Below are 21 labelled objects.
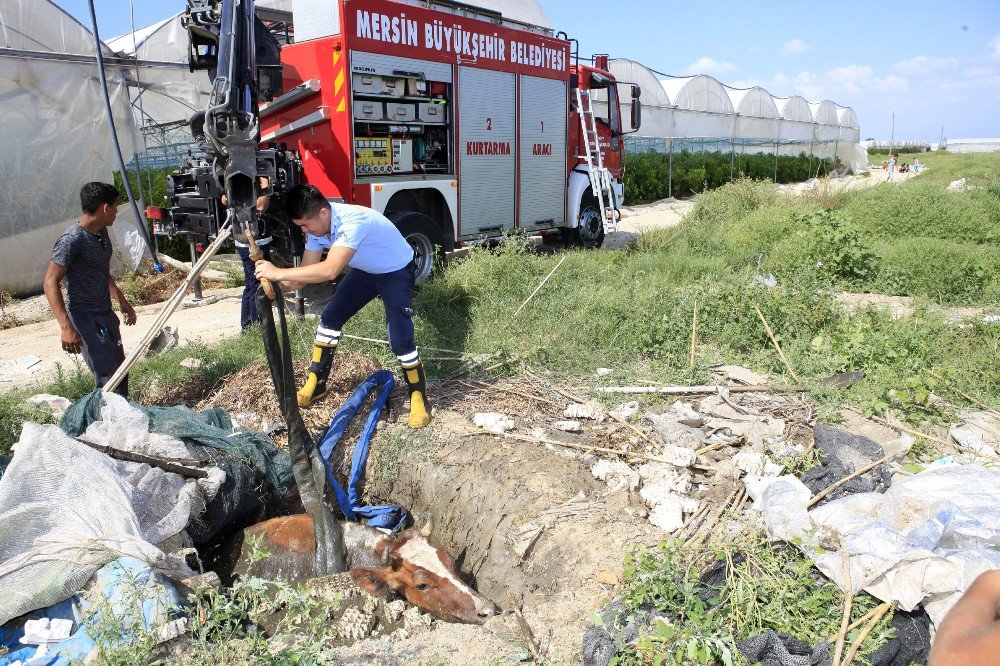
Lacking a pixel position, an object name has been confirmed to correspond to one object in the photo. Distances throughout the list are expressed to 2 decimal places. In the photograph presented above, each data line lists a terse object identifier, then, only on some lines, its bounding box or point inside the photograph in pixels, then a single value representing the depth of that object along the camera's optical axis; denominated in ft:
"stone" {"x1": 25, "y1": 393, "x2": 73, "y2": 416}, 17.34
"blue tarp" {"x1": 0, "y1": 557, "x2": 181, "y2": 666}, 9.70
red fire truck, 25.71
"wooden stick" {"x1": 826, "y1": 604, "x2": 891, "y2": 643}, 9.53
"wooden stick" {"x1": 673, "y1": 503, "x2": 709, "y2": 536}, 12.51
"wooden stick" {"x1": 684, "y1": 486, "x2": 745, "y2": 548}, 11.82
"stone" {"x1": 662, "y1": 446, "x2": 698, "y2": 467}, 14.55
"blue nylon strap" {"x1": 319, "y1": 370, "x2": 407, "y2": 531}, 15.61
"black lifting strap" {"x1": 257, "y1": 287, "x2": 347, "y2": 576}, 14.01
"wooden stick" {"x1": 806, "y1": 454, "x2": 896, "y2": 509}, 12.46
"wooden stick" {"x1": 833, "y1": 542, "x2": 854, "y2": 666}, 9.12
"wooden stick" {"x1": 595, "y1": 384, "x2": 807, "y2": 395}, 17.94
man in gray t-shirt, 16.22
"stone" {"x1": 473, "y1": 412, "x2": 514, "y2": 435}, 16.74
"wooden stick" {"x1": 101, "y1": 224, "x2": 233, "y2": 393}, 15.49
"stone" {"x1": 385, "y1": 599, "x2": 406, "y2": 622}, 12.91
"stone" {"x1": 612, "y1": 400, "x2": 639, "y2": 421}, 16.88
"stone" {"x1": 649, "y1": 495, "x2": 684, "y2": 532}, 12.76
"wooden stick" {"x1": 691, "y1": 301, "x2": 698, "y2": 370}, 20.62
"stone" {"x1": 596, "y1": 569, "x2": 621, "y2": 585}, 11.55
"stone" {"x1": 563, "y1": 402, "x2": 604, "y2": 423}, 17.04
